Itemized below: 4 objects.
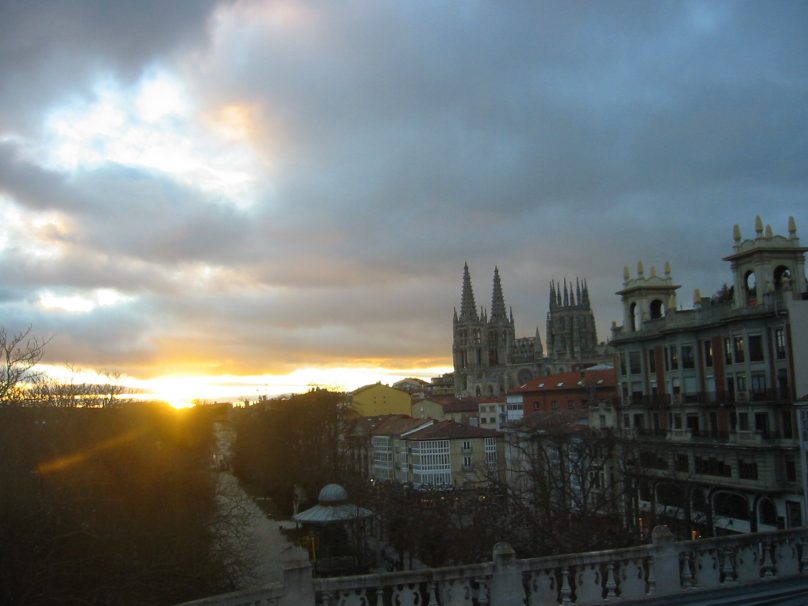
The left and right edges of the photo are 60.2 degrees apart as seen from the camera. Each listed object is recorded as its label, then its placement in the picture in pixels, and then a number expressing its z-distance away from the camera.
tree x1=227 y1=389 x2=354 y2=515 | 58.50
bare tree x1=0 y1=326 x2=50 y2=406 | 23.09
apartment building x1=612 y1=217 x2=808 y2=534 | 36.59
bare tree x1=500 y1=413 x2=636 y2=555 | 23.38
